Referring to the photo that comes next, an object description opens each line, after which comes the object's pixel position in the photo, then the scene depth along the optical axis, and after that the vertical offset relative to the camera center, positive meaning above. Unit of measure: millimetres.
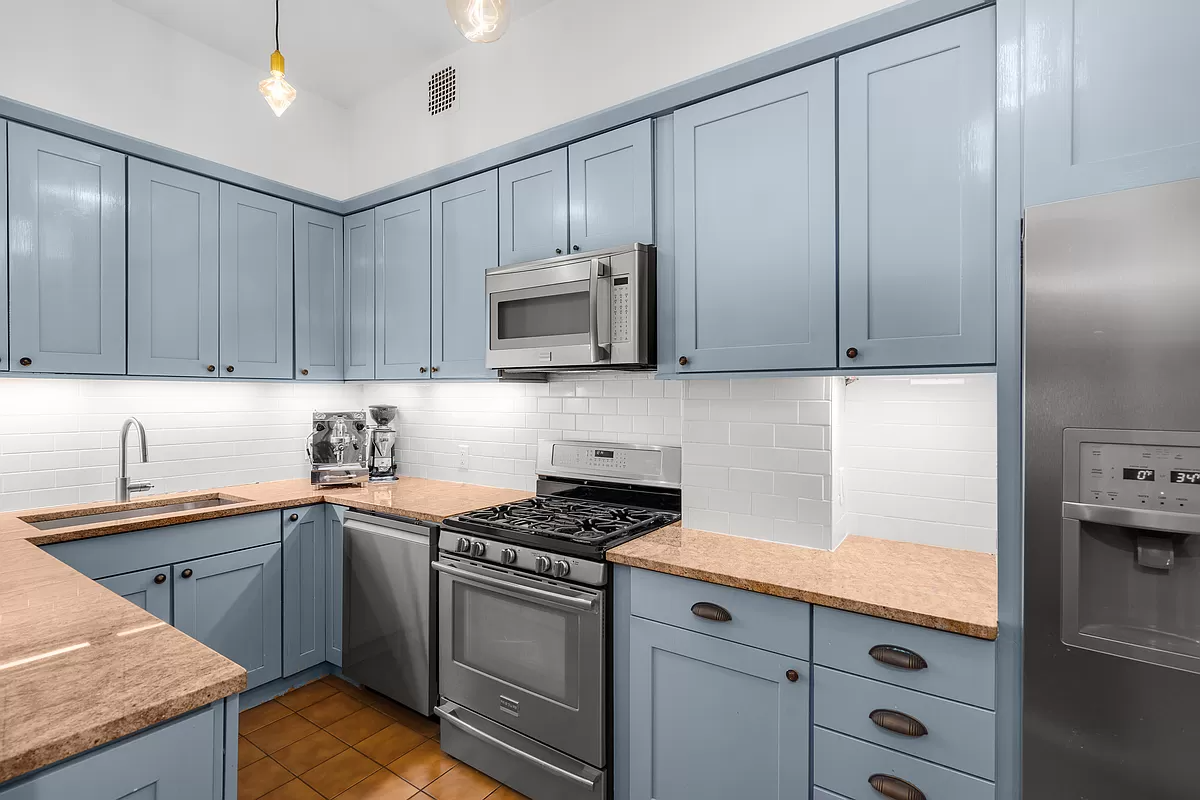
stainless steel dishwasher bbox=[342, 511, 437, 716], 2461 -943
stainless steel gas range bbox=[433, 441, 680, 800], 1944 -847
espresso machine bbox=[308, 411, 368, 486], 3135 -278
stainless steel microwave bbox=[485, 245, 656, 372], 2141 +331
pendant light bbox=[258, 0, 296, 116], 1930 +1023
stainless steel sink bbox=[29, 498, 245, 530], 2381 -532
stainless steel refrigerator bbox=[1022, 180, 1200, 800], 1107 -201
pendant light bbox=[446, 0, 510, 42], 1399 +915
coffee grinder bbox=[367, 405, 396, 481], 3395 -271
